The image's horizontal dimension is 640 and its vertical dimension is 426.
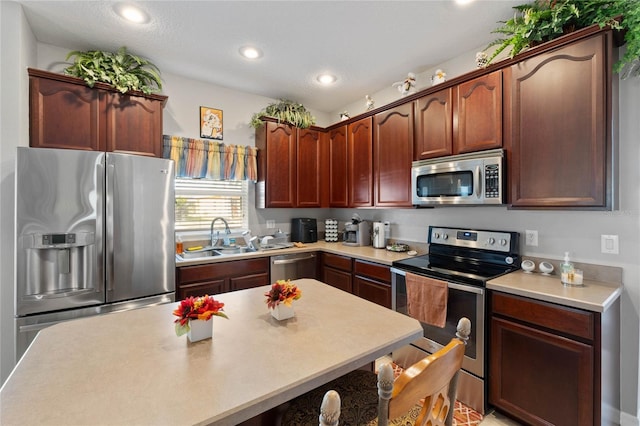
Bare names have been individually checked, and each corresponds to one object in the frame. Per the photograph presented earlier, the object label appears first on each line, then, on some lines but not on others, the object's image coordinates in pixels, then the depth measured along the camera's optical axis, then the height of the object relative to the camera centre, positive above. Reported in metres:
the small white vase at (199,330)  1.06 -0.45
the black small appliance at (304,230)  3.67 -0.24
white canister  3.19 -0.28
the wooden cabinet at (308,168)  3.56 +0.57
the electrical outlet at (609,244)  1.83 -0.22
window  3.12 +0.11
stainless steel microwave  2.07 +0.26
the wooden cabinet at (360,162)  3.18 +0.58
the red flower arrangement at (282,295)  1.23 -0.37
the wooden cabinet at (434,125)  2.40 +0.77
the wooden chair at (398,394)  0.75 -0.63
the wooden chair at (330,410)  0.66 -0.47
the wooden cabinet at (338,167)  3.50 +0.57
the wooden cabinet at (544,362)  1.49 -0.88
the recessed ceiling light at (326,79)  3.04 +1.48
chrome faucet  3.19 -0.23
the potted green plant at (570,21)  1.55 +1.18
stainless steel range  1.91 -0.50
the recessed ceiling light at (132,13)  1.98 +1.45
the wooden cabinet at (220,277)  2.54 -0.63
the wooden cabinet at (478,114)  2.09 +0.76
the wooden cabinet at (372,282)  2.58 -0.68
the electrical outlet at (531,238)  2.17 -0.21
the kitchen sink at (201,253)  2.91 -0.44
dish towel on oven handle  2.09 -0.68
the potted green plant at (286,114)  3.41 +1.21
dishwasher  3.03 -0.61
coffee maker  3.38 -0.25
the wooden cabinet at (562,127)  1.63 +0.53
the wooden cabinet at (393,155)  2.76 +0.59
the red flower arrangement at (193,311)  1.01 -0.37
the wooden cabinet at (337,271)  2.97 -0.66
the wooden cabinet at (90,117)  2.12 +0.79
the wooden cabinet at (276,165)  3.35 +0.57
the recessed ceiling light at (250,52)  2.49 +1.46
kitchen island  0.71 -0.49
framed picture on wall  3.19 +1.03
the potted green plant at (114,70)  2.27 +1.22
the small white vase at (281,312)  1.24 -0.45
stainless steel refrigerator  1.86 -0.16
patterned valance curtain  2.95 +0.61
